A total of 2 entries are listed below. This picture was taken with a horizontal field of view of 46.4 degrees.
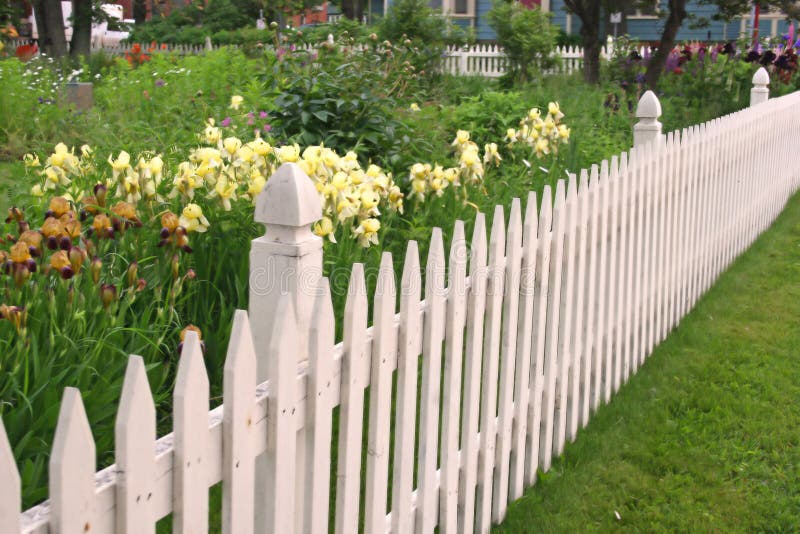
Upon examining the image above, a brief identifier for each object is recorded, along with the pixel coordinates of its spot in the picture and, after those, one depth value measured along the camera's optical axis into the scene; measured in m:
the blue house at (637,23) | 30.00
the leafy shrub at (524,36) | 18.88
